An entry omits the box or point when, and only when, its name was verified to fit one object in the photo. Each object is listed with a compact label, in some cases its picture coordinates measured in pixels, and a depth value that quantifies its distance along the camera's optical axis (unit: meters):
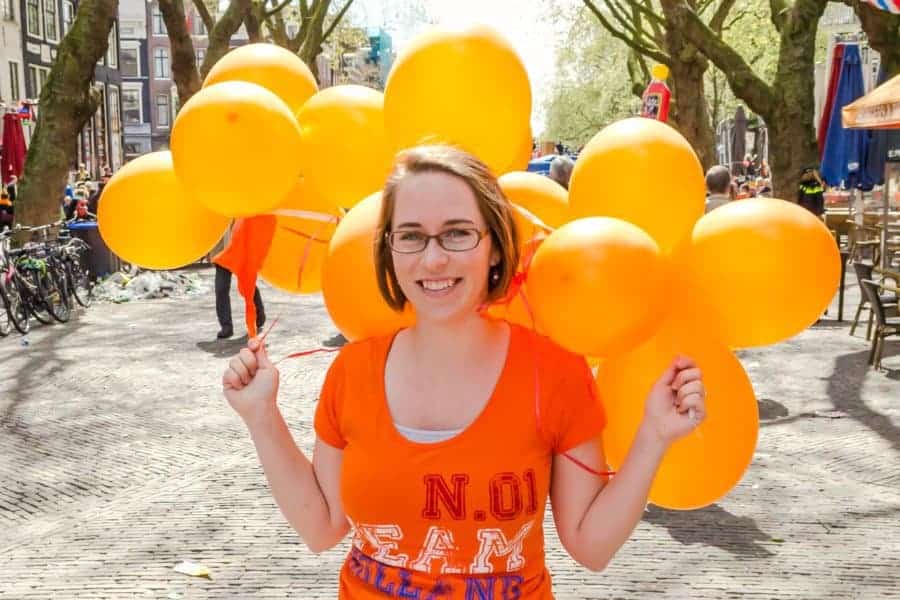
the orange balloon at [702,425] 1.91
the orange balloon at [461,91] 2.17
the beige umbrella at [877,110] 9.42
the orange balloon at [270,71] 2.47
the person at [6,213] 19.07
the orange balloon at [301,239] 2.40
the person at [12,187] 21.73
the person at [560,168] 7.71
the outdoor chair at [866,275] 9.34
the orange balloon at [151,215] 2.29
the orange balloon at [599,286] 1.83
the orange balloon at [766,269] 1.85
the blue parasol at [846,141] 13.69
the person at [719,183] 7.61
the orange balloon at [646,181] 2.03
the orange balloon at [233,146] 2.10
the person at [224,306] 10.27
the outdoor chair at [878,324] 8.57
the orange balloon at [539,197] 2.19
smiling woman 1.85
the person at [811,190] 11.70
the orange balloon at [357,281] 2.04
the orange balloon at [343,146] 2.32
